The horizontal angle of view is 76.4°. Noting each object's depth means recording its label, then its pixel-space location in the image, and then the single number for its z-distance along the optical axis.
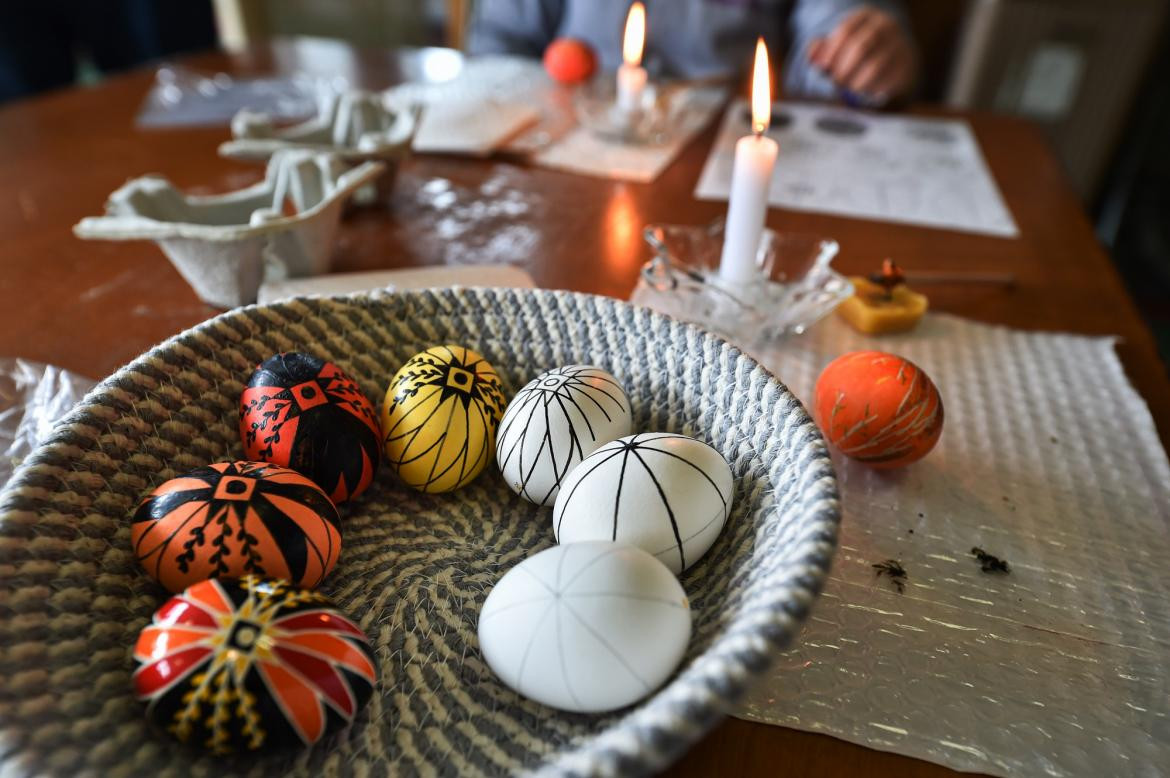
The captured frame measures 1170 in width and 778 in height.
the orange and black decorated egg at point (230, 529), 0.36
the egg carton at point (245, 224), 0.59
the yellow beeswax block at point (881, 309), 0.67
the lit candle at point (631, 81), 0.93
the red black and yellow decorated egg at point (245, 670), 0.30
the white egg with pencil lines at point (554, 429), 0.43
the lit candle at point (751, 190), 0.58
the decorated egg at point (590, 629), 0.32
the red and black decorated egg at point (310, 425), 0.43
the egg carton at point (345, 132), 0.80
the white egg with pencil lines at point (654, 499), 0.38
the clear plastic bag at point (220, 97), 1.10
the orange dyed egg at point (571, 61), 1.20
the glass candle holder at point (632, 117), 1.06
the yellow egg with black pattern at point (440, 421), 0.45
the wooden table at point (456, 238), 0.66
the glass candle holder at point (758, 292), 0.64
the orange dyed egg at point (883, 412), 0.49
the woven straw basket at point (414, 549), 0.29
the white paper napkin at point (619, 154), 0.98
